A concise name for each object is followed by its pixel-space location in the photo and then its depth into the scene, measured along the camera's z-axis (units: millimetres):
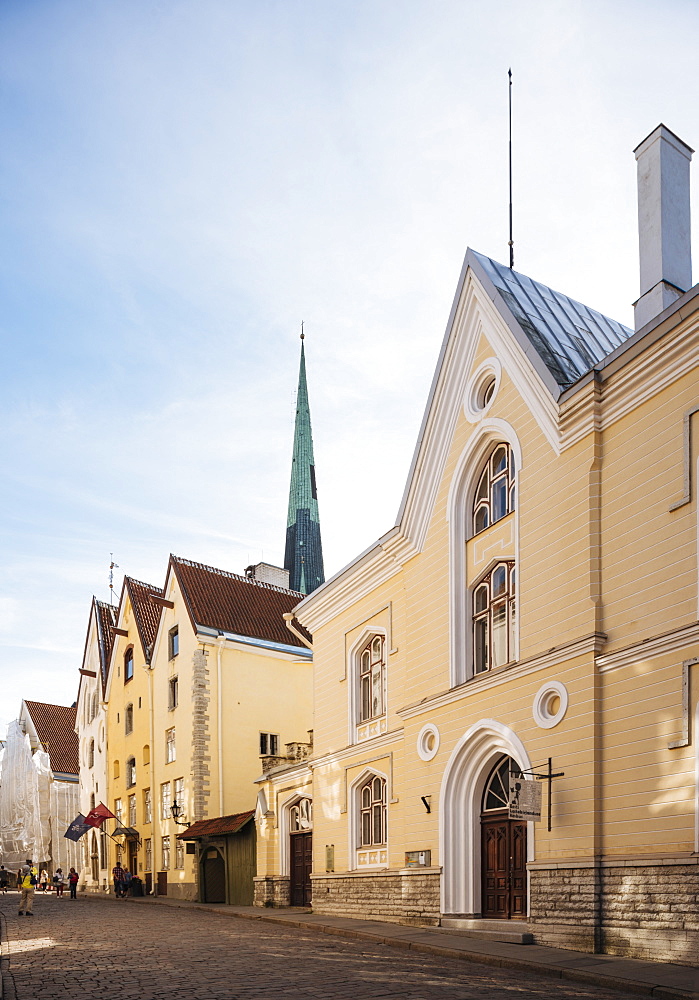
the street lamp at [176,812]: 36688
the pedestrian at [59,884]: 43812
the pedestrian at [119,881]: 40750
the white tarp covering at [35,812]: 66750
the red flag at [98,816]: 44812
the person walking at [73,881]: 40050
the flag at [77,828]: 45312
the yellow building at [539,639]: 13938
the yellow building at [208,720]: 35156
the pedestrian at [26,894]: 27438
